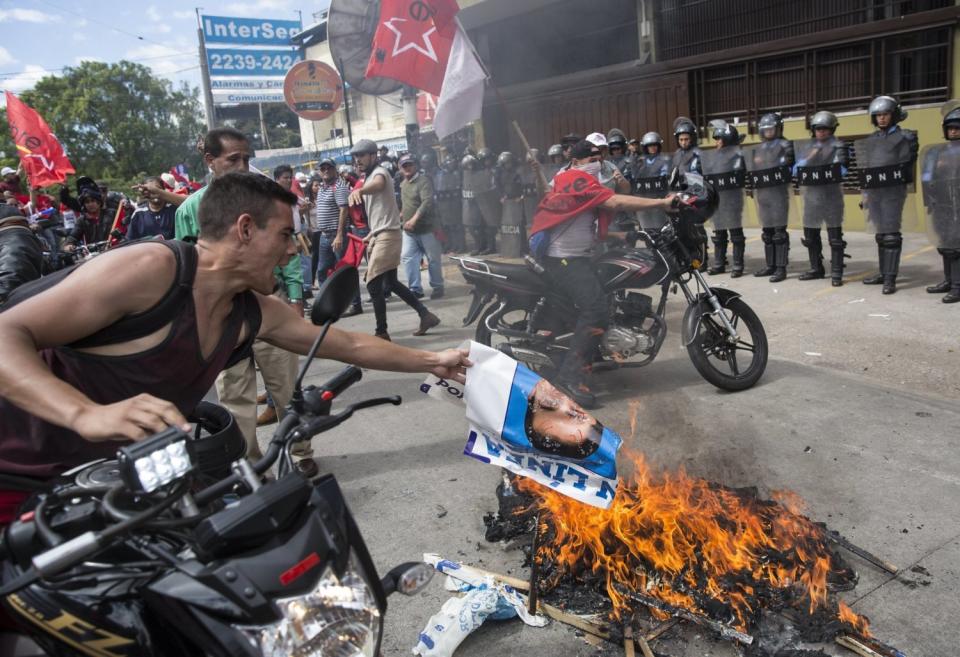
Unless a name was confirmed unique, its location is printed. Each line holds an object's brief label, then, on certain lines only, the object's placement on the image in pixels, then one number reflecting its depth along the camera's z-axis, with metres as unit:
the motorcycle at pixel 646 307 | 5.36
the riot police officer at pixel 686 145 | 9.84
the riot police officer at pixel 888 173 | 7.58
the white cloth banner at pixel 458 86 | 7.93
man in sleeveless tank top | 1.89
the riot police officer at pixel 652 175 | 10.78
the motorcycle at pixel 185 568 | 1.38
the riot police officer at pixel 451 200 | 14.81
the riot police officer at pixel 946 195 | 6.96
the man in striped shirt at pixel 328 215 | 10.24
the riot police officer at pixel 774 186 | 8.89
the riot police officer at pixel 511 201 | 12.87
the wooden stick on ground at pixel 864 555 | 3.11
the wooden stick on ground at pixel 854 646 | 2.60
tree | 40.72
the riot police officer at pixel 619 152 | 11.20
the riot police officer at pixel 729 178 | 9.35
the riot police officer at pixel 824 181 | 8.26
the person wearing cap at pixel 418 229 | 9.50
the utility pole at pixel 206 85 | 19.69
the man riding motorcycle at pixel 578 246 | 5.48
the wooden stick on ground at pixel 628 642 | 2.69
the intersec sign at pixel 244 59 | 31.80
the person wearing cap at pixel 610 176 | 7.29
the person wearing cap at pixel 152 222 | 6.44
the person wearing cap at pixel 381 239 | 7.90
